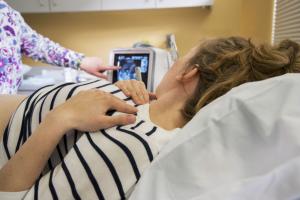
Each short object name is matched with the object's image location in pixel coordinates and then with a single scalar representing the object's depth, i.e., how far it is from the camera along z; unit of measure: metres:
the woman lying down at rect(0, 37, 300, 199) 0.63
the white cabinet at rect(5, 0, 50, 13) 2.98
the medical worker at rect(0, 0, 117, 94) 1.56
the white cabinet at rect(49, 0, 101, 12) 2.90
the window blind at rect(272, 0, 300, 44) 1.81
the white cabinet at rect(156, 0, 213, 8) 2.81
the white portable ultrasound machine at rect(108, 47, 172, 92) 1.56
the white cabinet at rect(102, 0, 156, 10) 2.89
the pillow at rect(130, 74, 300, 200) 0.50
